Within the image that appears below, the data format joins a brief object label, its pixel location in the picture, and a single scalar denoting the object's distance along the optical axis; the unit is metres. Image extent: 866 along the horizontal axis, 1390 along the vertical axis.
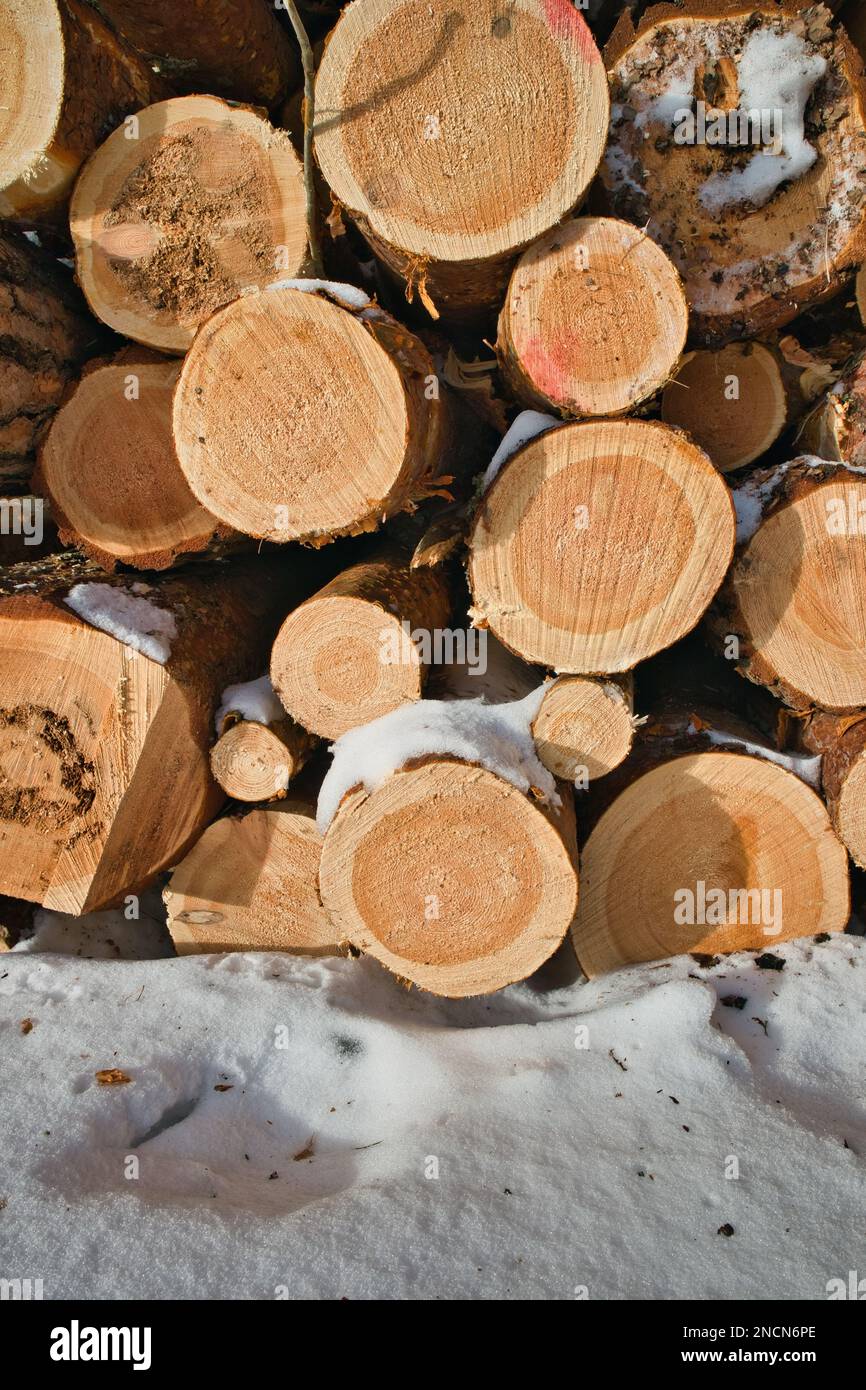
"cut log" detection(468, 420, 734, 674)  2.12
